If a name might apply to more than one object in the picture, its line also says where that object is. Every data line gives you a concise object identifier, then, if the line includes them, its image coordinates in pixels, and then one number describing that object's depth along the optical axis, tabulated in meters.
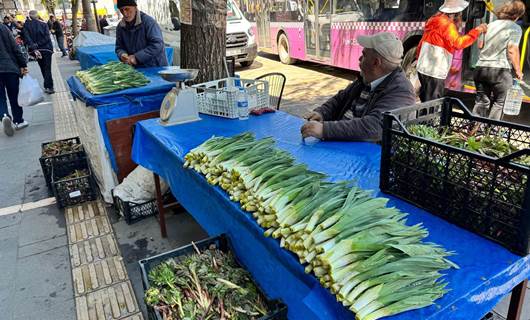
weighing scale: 3.03
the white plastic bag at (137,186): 3.68
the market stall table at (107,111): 3.67
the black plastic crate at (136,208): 3.66
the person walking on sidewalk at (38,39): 9.55
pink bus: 6.24
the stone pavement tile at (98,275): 2.87
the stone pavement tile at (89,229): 3.54
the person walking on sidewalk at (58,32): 18.77
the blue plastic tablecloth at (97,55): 6.49
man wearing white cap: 2.42
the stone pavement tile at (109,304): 2.58
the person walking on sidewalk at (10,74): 6.36
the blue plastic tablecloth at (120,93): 3.63
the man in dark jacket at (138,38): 4.80
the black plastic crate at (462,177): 1.24
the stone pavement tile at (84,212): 3.87
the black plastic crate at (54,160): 4.30
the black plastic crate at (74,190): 3.98
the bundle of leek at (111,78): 3.73
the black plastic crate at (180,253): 1.98
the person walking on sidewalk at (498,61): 4.71
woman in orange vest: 5.21
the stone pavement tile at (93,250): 3.21
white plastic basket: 3.10
